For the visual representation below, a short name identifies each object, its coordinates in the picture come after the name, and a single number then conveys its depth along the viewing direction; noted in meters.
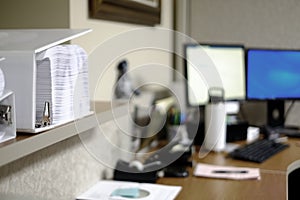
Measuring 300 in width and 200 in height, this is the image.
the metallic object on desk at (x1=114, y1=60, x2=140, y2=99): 1.68
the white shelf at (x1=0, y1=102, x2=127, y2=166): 0.82
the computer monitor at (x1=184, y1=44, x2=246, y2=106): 2.20
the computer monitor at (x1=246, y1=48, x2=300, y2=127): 2.39
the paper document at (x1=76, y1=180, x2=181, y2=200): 1.38
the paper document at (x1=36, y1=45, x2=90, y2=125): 1.00
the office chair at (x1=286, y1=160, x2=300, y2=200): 2.24
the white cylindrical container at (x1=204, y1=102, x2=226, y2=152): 2.02
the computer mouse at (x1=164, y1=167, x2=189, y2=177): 1.63
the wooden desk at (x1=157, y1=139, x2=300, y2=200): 1.42
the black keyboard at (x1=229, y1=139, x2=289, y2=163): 1.86
